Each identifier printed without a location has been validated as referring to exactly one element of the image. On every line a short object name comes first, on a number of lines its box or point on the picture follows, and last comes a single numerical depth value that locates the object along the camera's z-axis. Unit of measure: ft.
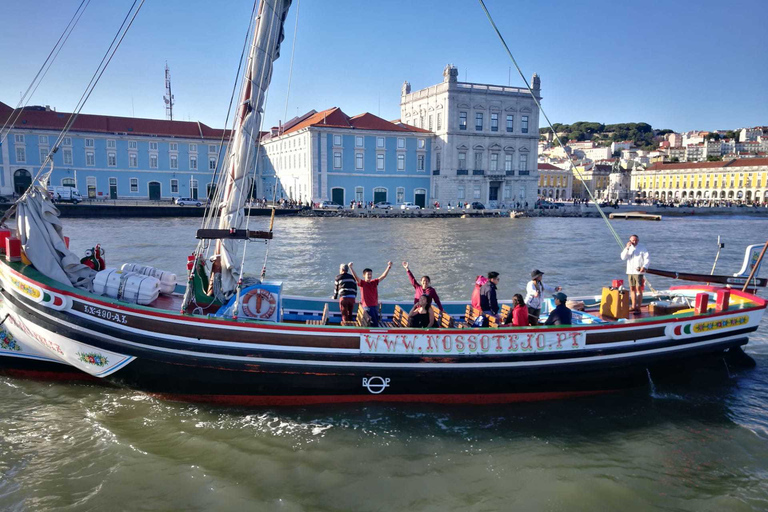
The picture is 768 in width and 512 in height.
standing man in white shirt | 30.68
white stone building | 190.60
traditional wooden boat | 23.44
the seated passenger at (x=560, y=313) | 25.72
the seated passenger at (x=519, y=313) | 25.25
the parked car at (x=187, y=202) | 168.03
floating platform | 196.95
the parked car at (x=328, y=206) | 165.89
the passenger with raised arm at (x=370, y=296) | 26.25
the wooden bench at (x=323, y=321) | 27.40
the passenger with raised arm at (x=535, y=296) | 27.99
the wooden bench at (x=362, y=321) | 26.35
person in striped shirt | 26.81
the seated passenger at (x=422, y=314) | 25.13
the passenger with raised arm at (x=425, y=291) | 26.40
